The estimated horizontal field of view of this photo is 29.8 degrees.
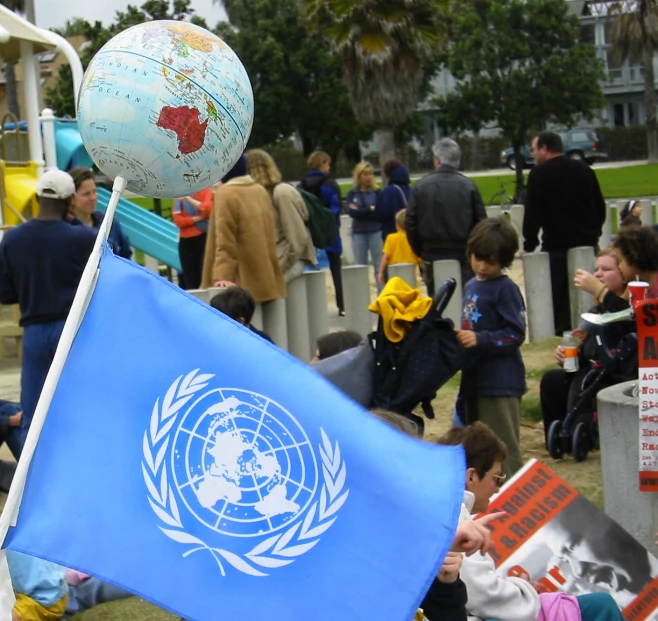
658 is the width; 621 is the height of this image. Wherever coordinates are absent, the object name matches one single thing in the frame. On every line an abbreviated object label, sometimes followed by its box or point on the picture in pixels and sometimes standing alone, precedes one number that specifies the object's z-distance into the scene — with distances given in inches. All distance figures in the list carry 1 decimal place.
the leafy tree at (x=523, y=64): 1733.5
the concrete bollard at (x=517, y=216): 660.1
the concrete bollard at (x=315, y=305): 355.6
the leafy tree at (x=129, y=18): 1368.1
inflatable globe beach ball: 112.3
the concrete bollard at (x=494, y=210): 647.1
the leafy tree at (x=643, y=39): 1936.5
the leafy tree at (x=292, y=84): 2021.4
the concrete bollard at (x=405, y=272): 371.9
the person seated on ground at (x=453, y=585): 112.5
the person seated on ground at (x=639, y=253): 221.3
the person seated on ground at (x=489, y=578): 142.9
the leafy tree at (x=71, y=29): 3243.9
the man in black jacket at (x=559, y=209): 366.6
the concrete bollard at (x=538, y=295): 382.6
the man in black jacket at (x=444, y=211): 347.6
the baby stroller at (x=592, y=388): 232.8
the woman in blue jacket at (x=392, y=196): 481.4
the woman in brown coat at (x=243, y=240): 307.0
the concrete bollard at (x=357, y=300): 367.2
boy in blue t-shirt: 224.1
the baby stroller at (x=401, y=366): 203.5
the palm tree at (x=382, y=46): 1177.4
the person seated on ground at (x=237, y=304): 221.0
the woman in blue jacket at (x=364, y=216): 487.5
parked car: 1872.5
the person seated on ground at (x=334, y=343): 220.1
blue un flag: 99.7
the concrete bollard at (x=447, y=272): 352.5
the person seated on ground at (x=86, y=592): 188.7
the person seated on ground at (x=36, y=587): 162.6
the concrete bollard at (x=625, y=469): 189.9
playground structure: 480.7
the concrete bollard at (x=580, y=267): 375.6
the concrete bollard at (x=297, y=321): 343.6
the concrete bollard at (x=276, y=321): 325.4
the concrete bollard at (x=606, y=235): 601.0
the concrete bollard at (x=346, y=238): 689.2
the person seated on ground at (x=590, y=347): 233.5
